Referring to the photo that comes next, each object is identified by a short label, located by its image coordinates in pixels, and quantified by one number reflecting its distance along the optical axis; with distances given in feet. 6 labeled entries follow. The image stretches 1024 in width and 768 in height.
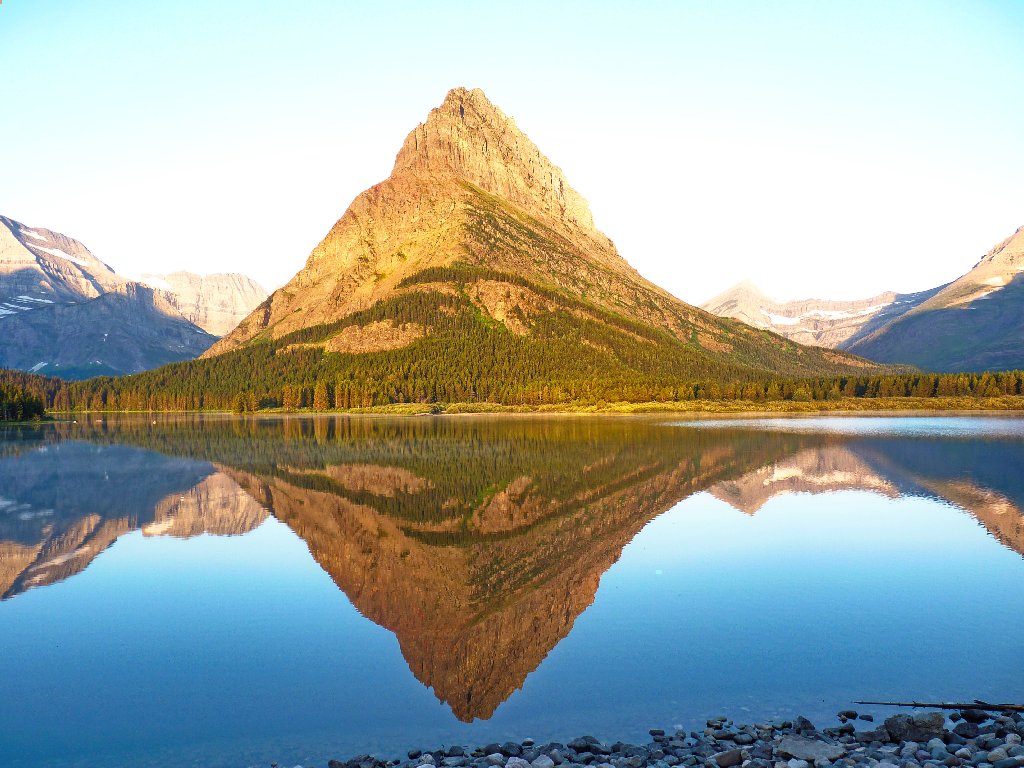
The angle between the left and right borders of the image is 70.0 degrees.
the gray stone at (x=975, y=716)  51.67
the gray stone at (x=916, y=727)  48.62
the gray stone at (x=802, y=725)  51.14
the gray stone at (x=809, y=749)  46.01
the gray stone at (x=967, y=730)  48.93
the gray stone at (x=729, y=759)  45.47
